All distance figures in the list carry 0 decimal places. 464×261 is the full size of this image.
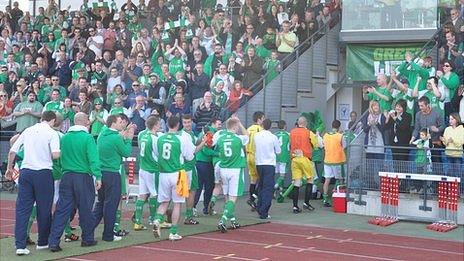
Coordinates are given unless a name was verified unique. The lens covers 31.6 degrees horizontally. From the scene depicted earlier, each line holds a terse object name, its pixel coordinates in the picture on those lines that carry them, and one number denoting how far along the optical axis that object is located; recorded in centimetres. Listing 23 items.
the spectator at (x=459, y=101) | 1645
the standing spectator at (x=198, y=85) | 1977
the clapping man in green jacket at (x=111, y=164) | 1235
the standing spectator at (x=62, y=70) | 2287
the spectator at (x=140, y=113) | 1920
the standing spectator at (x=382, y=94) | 1689
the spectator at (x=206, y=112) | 1838
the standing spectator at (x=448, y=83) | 1650
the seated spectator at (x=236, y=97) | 1923
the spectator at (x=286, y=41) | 2114
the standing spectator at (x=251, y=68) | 2031
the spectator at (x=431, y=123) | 1553
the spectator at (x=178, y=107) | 1892
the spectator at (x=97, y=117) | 1914
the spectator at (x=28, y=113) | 2055
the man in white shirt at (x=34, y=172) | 1140
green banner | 2092
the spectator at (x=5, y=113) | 2166
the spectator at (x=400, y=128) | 1600
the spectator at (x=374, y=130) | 1632
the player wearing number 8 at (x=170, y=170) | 1281
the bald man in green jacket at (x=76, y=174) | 1164
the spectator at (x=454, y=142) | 1513
